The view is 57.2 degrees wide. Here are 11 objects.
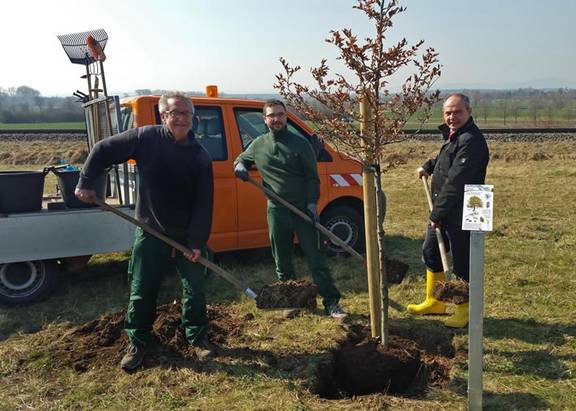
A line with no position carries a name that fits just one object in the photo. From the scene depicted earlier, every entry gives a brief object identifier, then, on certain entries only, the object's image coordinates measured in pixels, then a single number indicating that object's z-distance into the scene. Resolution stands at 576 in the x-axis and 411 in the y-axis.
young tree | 3.20
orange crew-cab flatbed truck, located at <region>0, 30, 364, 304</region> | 5.11
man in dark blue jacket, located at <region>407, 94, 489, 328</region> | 4.16
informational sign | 2.92
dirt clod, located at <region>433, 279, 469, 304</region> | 4.20
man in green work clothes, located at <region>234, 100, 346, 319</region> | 4.66
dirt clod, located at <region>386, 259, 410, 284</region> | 5.43
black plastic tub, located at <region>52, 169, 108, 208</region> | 5.29
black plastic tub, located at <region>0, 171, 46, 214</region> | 4.99
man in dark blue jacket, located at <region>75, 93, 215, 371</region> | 3.66
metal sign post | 2.94
